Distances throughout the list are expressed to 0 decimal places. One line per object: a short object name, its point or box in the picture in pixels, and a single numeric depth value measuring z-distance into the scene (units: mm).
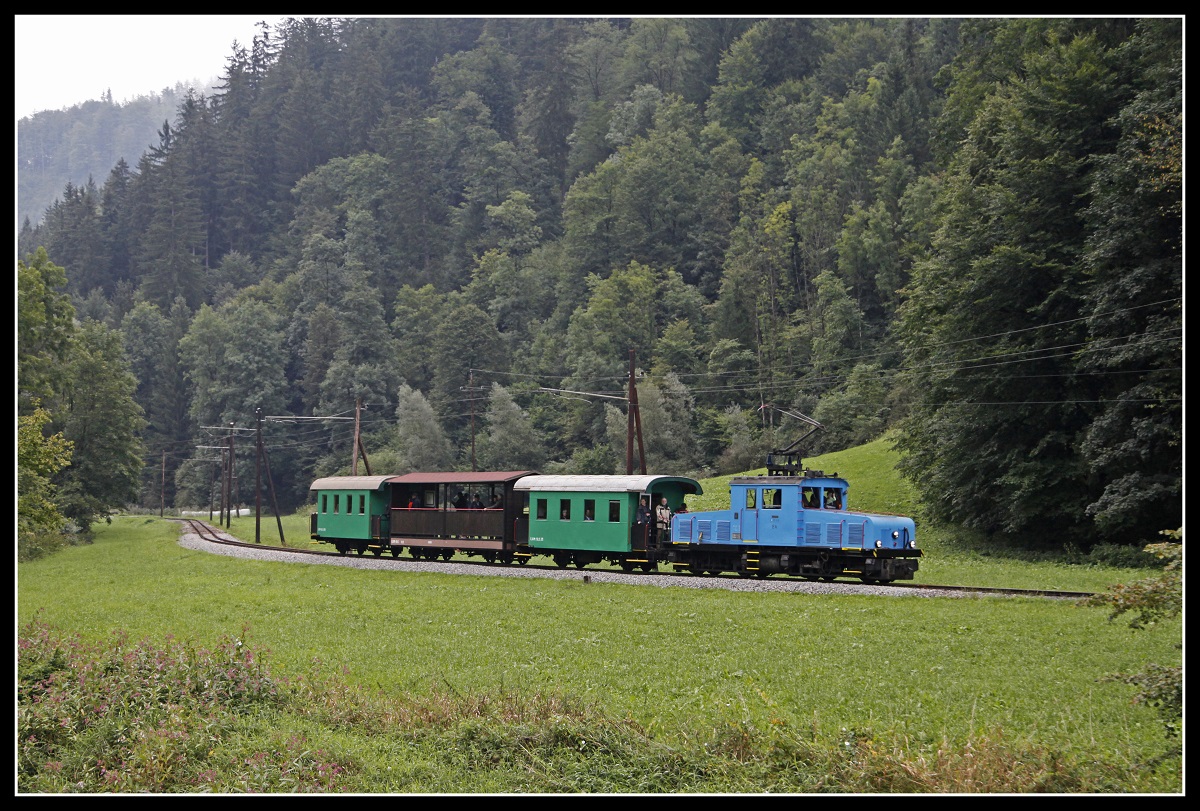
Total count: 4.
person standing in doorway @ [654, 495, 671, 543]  30781
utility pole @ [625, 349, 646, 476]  40875
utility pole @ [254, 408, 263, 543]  57000
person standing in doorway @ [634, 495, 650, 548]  30938
